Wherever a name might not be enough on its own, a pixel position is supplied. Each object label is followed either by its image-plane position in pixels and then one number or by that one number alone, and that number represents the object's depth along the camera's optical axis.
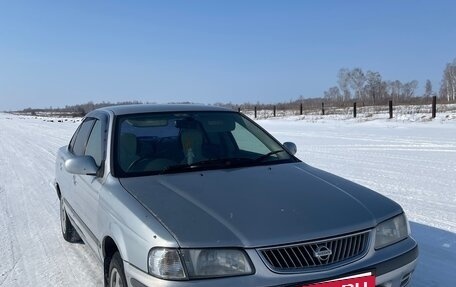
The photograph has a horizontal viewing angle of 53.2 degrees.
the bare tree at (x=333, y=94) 118.64
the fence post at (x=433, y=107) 20.89
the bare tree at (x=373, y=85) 105.42
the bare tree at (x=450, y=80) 100.50
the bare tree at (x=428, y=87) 120.12
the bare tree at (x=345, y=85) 111.12
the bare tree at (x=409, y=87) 122.06
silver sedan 2.34
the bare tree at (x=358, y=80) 107.31
